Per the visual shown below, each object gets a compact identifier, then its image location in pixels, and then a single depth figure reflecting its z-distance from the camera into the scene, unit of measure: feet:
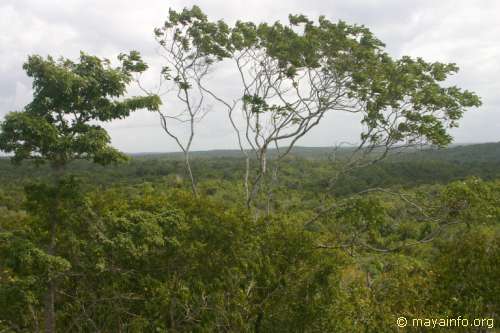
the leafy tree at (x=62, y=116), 17.70
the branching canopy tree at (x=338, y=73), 33.73
